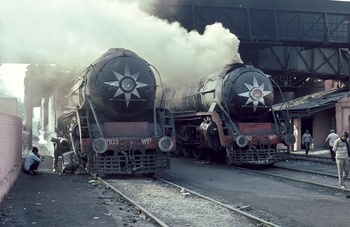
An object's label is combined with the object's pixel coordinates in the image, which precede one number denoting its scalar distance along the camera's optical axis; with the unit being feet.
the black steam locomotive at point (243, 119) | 49.75
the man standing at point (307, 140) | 72.88
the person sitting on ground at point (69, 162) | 45.14
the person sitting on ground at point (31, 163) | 46.17
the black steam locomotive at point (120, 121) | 40.14
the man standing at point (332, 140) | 60.17
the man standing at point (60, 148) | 48.02
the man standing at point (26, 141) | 74.48
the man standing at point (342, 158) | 36.91
